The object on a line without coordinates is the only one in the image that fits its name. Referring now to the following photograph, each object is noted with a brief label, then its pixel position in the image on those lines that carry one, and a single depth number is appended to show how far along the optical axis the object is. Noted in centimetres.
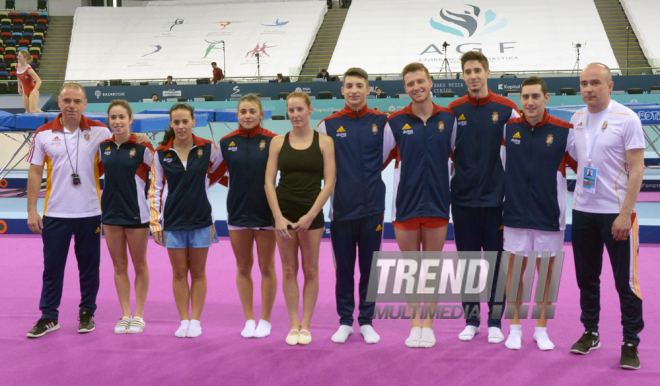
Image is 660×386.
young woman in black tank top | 321
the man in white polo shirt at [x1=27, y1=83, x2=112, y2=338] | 350
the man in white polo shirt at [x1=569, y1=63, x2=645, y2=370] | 289
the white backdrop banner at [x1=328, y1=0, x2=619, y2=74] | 1894
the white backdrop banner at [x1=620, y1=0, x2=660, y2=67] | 1820
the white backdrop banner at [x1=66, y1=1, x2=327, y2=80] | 2117
